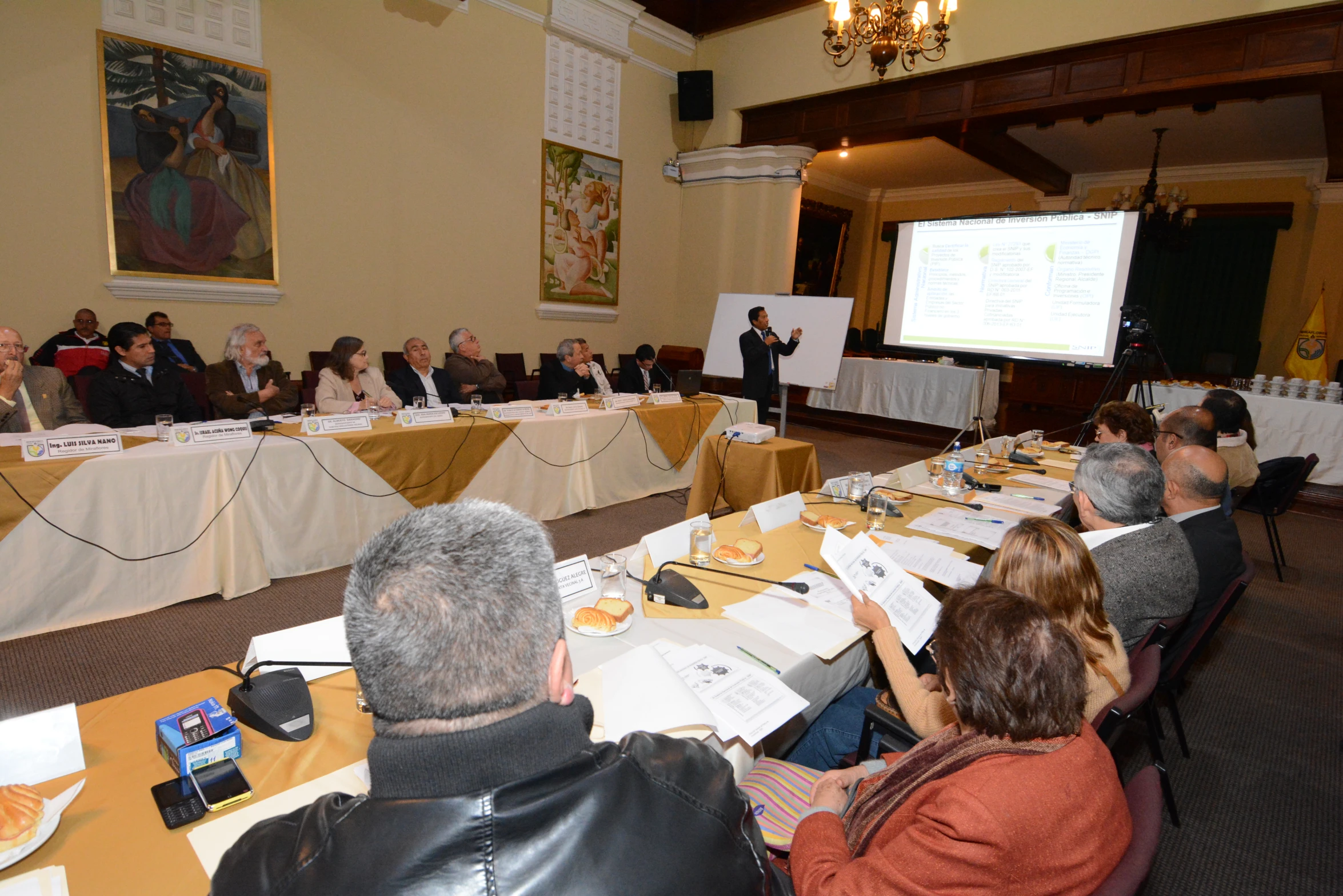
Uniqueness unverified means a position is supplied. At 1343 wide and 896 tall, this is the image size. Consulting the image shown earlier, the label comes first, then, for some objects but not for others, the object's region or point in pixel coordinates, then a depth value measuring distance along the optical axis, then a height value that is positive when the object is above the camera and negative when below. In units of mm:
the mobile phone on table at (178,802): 894 -673
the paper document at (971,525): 2334 -631
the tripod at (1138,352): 4086 +55
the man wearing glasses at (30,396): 2887 -504
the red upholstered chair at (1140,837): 825 -614
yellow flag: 7676 +233
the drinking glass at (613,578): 1656 -637
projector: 4012 -582
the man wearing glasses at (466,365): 5055 -376
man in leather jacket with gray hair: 560 -399
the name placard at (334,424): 3256 -570
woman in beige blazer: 4012 -447
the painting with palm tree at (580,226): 7105 +1038
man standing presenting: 6219 -200
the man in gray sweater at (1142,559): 1741 -506
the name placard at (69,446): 2492 -588
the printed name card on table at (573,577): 1647 -617
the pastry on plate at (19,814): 817 -643
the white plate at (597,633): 1477 -661
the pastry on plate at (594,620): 1482 -641
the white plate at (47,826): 806 -662
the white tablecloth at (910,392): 7332 -524
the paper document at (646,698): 1151 -655
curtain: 8961 +1037
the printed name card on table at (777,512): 2277 -599
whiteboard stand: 6133 -652
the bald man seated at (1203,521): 2035 -491
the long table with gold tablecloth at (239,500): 2521 -894
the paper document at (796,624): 1522 -669
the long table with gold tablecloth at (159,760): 822 -683
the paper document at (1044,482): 3199 -607
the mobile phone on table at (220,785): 926 -668
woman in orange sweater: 832 -566
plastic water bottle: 2967 -555
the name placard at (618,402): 4684 -532
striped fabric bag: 1212 -863
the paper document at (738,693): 1188 -665
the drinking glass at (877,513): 2398 -599
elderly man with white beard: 3834 -484
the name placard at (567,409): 4215 -539
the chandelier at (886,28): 4215 +2065
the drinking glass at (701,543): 1930 -596
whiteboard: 6609 +42
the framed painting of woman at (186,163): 4621 +943
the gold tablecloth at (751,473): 3885 -801
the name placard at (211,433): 2861 -579
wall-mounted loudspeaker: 7777 +2672
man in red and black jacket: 4480 -397
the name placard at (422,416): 3629 -562
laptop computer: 5312 -401
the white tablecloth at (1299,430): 5402 -471
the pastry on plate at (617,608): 1527 -634
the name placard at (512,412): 3971 -551
